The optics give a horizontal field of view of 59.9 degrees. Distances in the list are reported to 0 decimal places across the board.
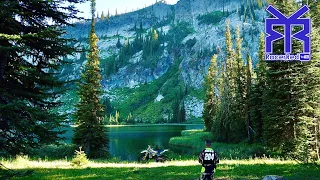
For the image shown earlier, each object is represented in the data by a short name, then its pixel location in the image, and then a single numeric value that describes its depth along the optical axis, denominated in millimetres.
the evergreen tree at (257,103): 46247
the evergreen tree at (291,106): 27859
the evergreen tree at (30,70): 10477
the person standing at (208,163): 11727
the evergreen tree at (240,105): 52094
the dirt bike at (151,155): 36234
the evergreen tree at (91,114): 36703
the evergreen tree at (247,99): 49572
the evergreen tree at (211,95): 70562
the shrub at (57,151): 37969
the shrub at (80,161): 19172
